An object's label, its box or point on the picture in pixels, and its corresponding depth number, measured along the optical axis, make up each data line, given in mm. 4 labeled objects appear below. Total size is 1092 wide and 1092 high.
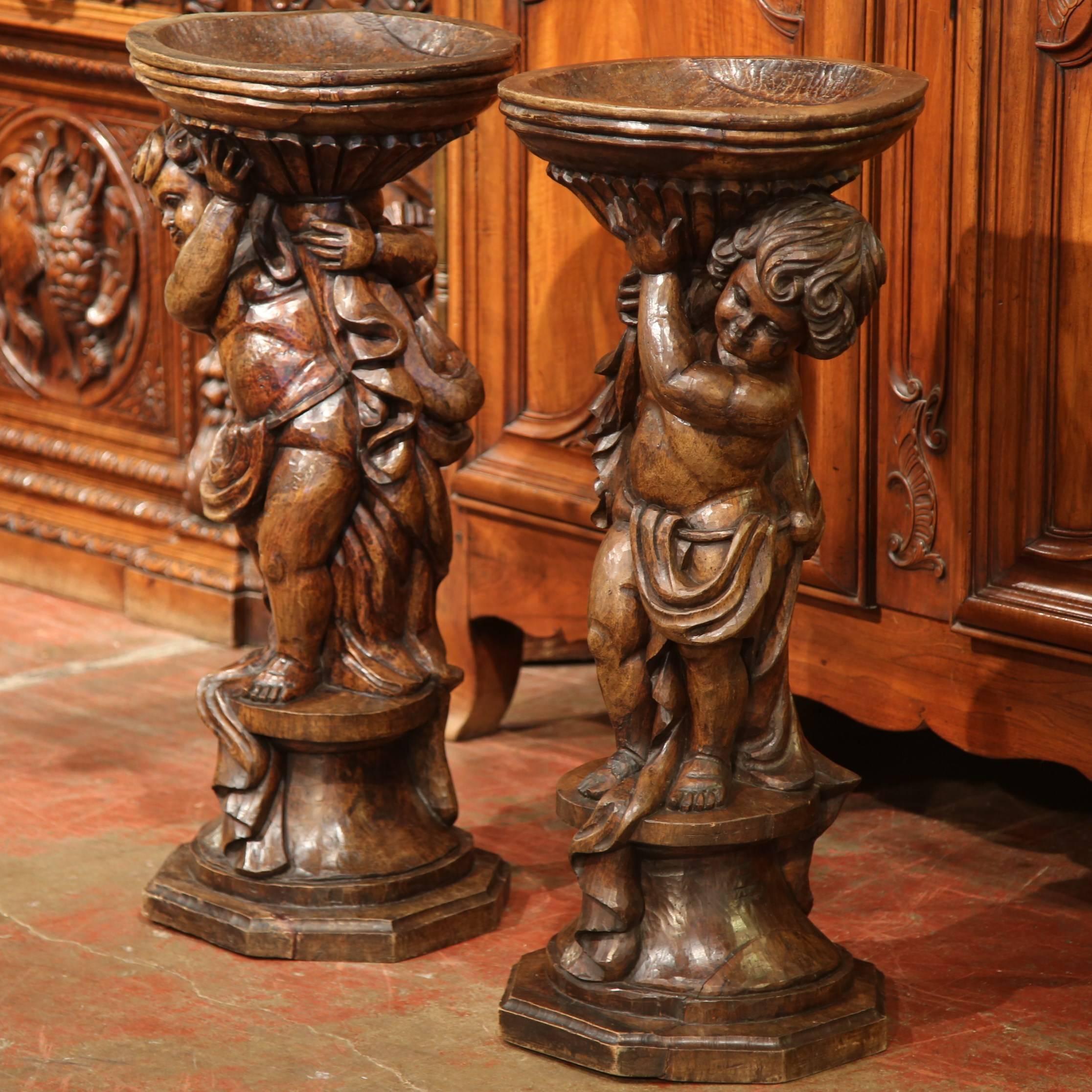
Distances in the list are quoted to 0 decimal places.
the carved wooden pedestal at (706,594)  4543
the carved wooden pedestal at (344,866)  5425
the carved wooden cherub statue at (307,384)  5380
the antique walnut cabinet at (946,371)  5359
